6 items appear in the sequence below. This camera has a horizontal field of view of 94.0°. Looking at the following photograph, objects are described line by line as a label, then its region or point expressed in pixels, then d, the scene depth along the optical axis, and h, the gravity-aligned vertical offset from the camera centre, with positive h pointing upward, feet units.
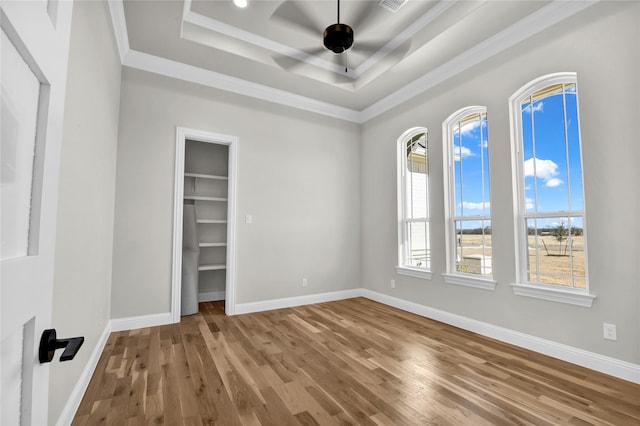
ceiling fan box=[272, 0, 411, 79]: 8.97 +7.21
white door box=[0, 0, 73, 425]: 1.61 +0.26
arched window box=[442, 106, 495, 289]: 11.05 +1.24
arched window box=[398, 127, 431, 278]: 13.69 +1.27
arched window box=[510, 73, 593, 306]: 8.73 +1.37
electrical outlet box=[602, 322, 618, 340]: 7.67 -2.63
